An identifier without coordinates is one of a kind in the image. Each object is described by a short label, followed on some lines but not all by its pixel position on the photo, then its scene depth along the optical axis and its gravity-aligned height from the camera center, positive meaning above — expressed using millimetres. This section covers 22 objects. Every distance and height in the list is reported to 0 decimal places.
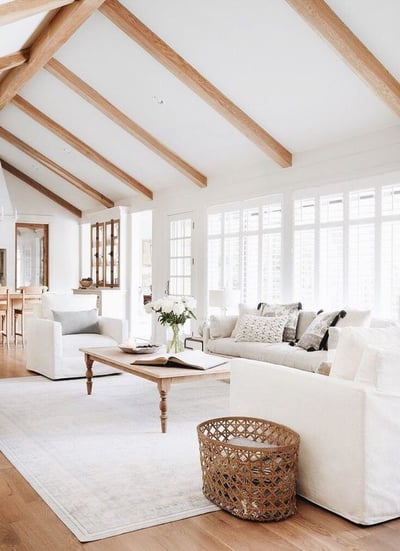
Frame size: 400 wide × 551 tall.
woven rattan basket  2613 -902
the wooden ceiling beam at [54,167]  9930 +1894
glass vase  4891 -575
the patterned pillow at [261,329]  5926 -545
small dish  4961 -622
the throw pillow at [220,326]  6508 -565
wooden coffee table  4055 -690
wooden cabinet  10781 +418
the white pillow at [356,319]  5258 -388
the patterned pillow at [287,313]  5992 -389
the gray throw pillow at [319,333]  5340 -526
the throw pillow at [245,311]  6479 -402
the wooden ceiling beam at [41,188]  11711 +1765
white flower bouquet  4801 -287
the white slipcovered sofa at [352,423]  2547 -670
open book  4345 -641
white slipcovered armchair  5914 -653
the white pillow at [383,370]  2596 -415
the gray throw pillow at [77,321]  6355 -505
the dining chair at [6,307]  9062 -492
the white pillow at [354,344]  2816 -332
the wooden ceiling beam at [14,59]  6617 +2427
